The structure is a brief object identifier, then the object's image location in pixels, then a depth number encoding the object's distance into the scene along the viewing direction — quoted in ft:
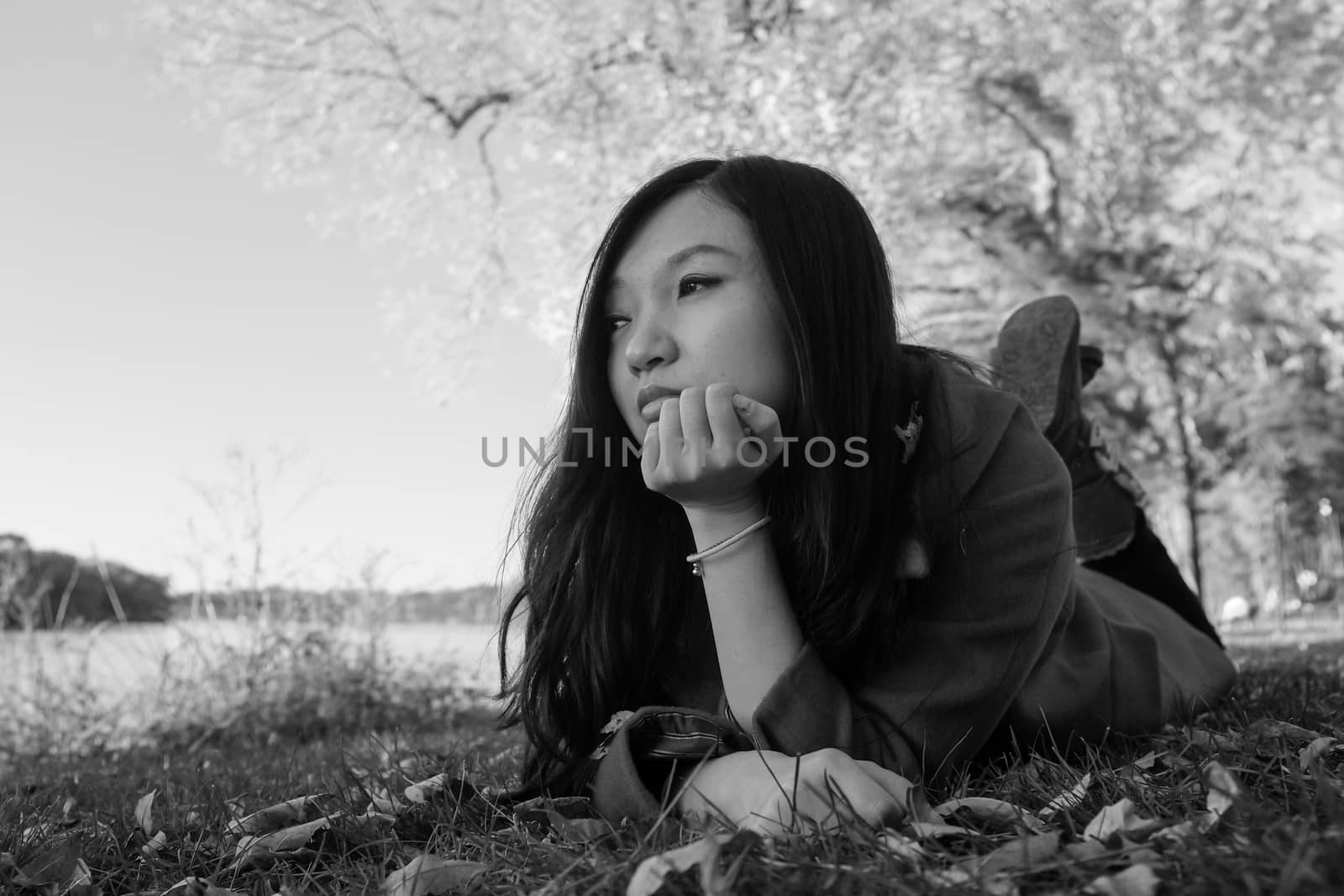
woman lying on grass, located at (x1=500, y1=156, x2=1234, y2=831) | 2.29
